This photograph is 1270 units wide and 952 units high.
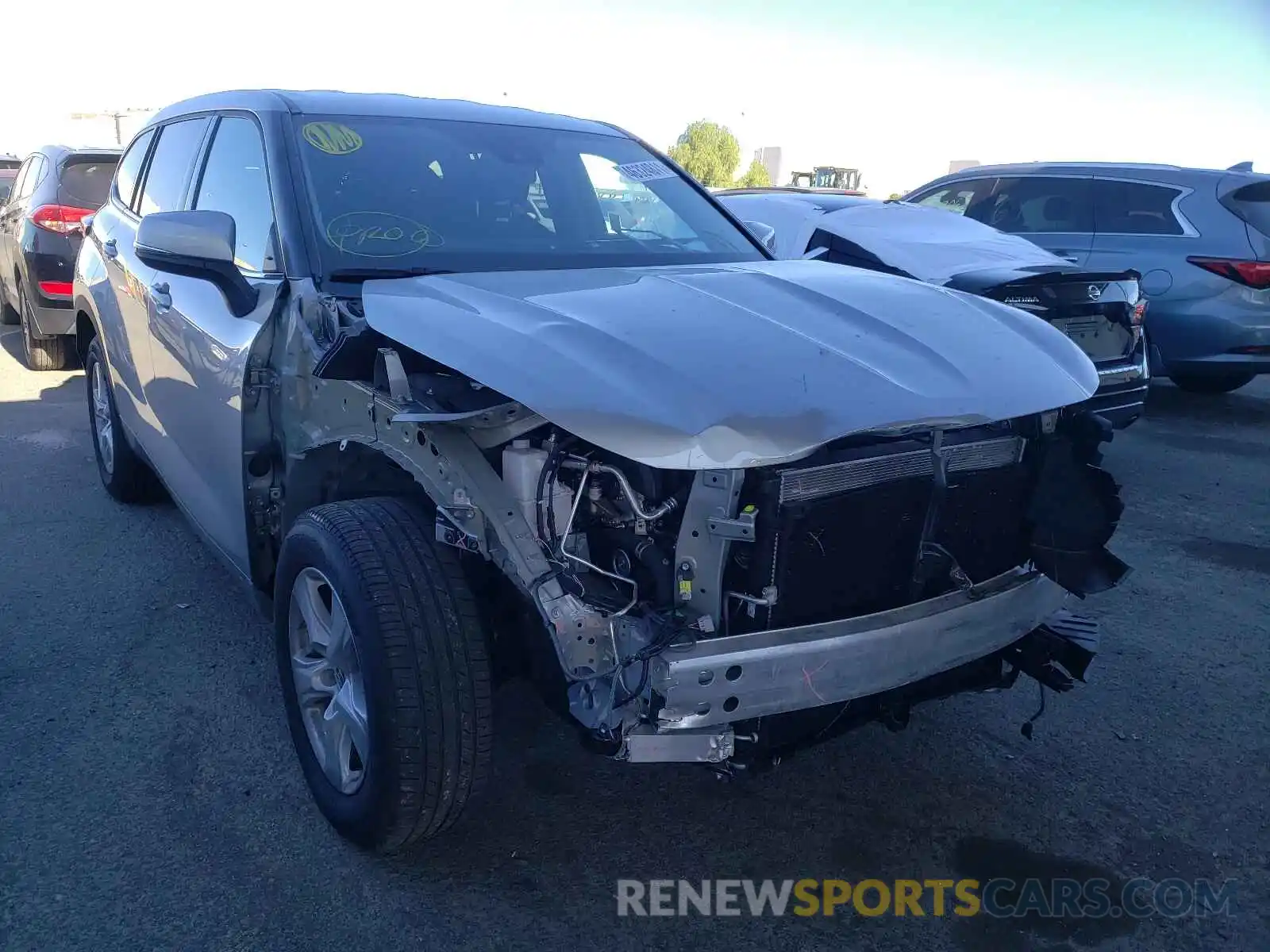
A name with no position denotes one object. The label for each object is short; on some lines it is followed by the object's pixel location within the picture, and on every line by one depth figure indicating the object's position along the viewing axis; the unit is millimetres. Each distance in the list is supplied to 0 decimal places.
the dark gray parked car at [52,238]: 7961
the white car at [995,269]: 5184
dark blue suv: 7145
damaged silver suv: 2088
